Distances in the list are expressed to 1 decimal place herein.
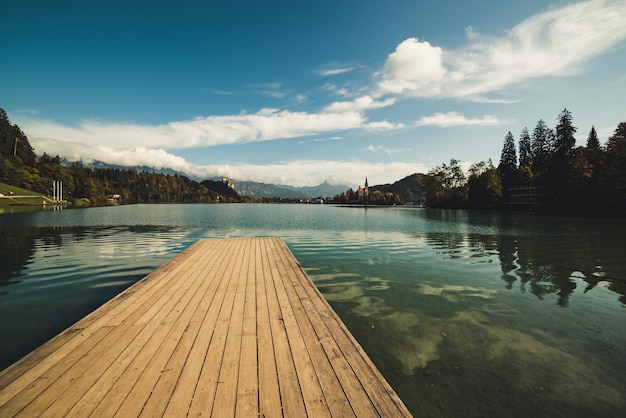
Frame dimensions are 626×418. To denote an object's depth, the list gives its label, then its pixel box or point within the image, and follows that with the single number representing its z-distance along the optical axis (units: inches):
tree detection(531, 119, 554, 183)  3198.8
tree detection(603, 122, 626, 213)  2050.9
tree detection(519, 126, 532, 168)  3737.7
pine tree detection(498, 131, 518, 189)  3690.9
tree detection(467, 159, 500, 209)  3486.7
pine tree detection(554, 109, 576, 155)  2893.7
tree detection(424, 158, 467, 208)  4456.2
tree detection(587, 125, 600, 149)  3171.5
